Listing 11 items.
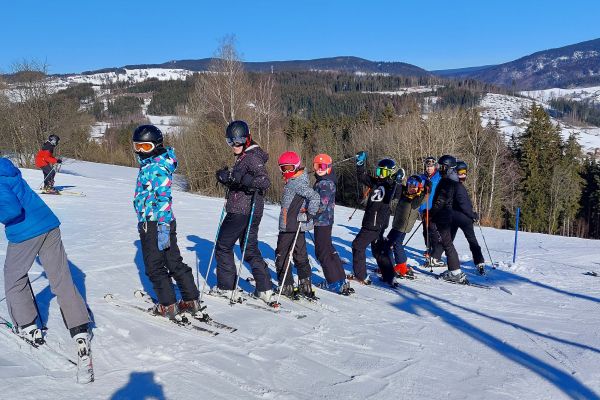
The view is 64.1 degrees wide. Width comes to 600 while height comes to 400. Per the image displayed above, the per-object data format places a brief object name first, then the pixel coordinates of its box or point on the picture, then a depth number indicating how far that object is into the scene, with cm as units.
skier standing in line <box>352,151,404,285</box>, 737
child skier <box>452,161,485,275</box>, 845
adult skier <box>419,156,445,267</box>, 927
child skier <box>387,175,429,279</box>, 804
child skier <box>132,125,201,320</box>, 473
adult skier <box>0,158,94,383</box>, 388
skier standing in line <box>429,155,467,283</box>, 841
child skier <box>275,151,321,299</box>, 598
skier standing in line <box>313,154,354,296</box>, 650
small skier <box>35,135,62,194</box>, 1518
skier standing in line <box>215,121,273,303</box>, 557
